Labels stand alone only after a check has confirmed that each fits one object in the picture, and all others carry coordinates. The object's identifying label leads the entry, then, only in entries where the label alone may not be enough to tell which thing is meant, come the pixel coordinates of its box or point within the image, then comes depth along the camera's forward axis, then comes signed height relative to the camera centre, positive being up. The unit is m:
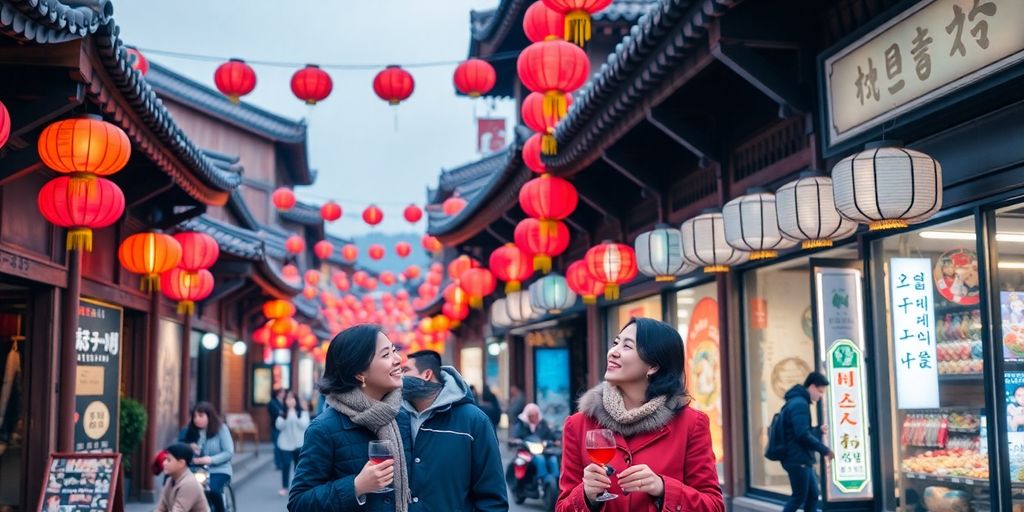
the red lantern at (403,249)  35.09 +4.05
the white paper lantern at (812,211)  8.37 +1.21
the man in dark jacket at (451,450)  4.16 -0.26
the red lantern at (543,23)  12.22 +3.86
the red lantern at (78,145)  8.87 +1.87
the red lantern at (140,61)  13.87 +4.02
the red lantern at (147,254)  13.30 +1.52
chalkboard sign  10.46 -0.94
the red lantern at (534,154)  14.16 +2.85
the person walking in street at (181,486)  8.24 -0.76
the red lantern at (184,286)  16.03 +1.36
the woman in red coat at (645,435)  3.90 -0.21
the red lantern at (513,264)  17.31 +1.76
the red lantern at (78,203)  9.44 +1.52
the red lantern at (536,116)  12.85 +3.02
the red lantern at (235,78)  14.88 +3.99
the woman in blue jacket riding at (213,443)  11.32 -0.61
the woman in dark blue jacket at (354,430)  3.98 -0.18
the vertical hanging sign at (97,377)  13.33 +0.08
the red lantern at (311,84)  14.94 +3.92
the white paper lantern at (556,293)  17.23 +1.29
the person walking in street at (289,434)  18.47 -0.87
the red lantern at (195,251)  14.66 +1.71
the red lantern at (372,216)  28.69 +4.18
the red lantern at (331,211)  28.36 +4.24
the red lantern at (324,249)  32.09 +3.75
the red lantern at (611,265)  13.77 +1.36
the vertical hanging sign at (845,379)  9.38 -0.04
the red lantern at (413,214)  28.32 +4.17
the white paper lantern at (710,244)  10.73 +1.25
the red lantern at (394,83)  15.42 +4.04
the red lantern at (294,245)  32.38 +3.90
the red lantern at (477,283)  20.39 +1.73
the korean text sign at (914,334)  8.65 +0.31
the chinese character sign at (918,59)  6.59 +2.04
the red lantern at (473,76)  15.48 +4.14
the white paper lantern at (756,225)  9.17 +1.23
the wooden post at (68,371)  12.06 +0.13
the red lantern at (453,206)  27.27 +4.17
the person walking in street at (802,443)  9.96 -0.60
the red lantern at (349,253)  33.91 +3.90
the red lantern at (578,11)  10.20 +3.32
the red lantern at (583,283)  14.86 +1.25
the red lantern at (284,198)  27.92 +4.52
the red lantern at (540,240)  14.57 +1.78
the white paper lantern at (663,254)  11.90 +1.29
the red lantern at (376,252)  35.56 +4.03
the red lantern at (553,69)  11.30 +3.09
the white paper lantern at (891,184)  7.16 +1.20
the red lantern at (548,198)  13.94 +2.22
